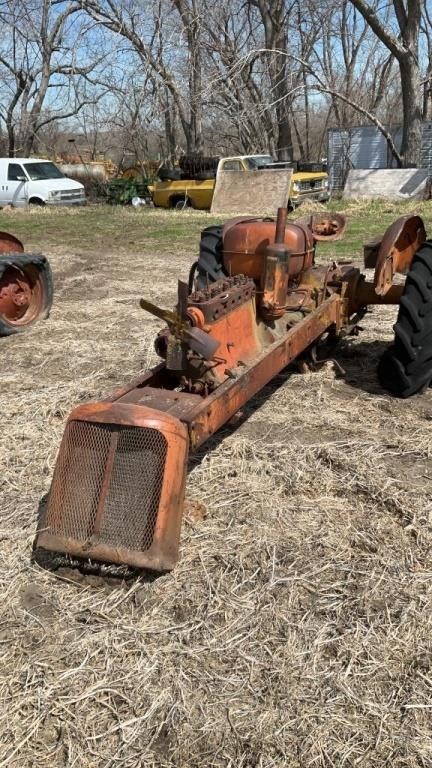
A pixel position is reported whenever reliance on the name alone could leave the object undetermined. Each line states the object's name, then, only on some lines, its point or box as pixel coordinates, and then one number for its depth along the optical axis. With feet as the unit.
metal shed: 75.56
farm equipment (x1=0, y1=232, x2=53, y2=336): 22.09
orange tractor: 8.97
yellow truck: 58.54
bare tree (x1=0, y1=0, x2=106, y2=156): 83.16
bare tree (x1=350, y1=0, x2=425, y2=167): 56.75
